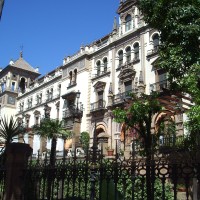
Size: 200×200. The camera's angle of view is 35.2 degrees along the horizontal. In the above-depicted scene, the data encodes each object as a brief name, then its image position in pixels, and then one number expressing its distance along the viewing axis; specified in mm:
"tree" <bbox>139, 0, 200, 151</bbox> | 11742
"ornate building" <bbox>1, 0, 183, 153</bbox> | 26203
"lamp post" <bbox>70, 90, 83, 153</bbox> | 30781
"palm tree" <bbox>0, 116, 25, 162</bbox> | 15594
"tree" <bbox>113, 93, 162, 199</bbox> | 9516
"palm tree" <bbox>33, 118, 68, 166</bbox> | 26531
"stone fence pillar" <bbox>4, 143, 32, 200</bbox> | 7281
